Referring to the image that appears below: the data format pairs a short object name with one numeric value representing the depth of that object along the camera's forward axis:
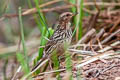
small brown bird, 7.93
